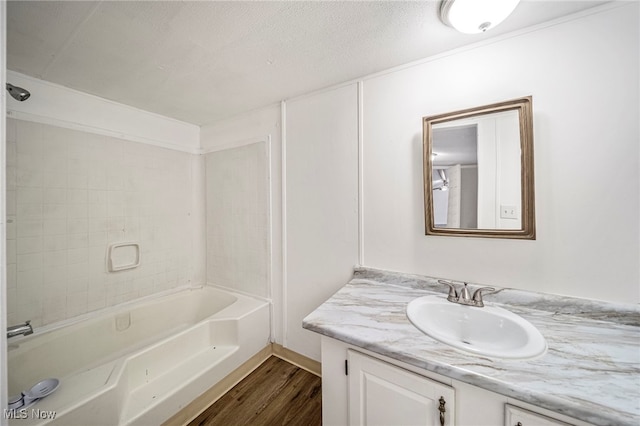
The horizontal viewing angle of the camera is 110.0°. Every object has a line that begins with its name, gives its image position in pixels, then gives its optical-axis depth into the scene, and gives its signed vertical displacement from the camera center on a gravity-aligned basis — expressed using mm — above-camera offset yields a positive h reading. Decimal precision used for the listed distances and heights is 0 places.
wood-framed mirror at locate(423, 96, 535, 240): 1124 +215
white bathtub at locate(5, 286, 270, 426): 1104 -954
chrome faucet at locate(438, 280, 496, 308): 1135 -441
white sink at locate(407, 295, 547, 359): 843 -513
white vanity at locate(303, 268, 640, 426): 638 -512
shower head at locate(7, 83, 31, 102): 1282 +744
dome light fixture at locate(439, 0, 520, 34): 950 +875
